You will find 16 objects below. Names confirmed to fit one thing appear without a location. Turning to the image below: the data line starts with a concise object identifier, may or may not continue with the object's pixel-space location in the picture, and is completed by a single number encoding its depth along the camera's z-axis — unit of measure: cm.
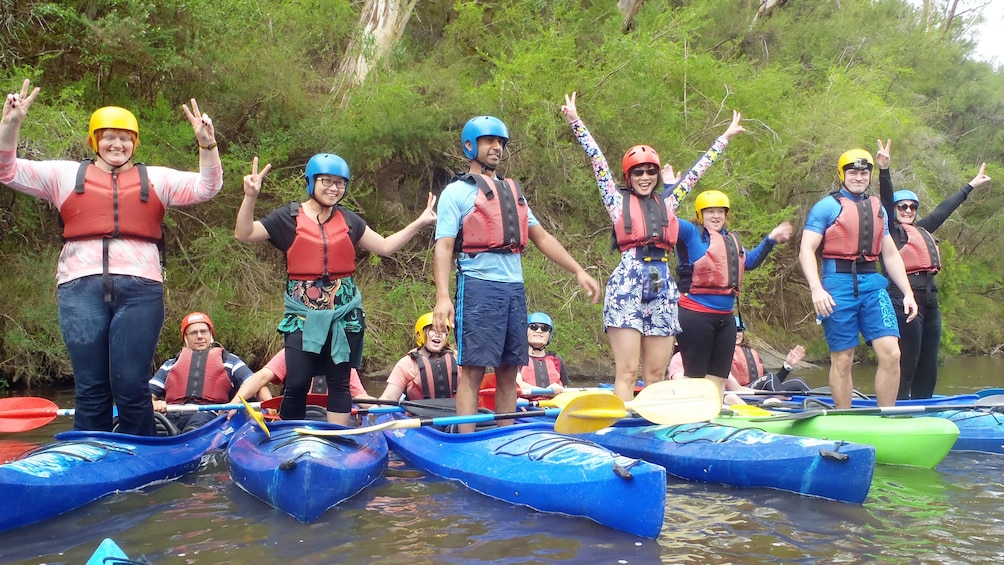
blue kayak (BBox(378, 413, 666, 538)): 339
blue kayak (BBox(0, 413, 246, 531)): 364
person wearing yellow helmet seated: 584
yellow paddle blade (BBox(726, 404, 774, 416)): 531
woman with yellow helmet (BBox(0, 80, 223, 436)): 399
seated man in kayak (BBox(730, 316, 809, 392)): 722
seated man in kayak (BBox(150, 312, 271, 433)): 586
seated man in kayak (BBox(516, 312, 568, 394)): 679
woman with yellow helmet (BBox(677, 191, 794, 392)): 523
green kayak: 471
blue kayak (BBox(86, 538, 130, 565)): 224
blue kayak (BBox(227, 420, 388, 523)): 379
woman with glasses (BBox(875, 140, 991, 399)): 629
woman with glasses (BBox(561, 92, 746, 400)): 474
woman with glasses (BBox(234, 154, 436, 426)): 422
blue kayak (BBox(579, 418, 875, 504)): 395
